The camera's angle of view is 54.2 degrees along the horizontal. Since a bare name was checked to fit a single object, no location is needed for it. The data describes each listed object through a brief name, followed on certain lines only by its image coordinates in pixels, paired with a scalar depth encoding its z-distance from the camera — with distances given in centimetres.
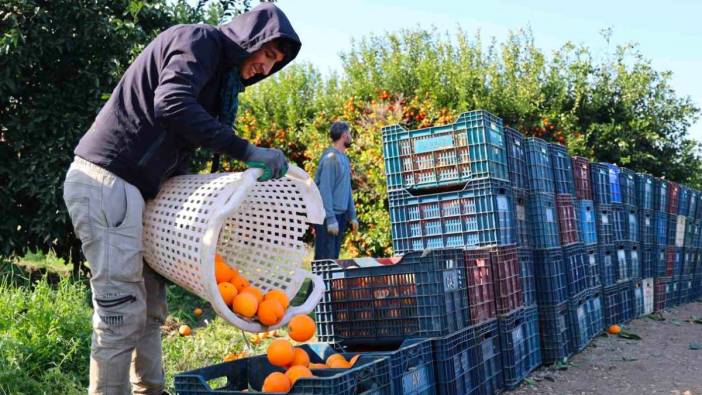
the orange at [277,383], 271
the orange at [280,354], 297
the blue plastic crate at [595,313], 612
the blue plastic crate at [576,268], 557
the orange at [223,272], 303
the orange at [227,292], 283
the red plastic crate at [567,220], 564
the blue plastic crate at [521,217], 479
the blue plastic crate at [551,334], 506
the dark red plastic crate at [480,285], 399
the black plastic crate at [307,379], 248
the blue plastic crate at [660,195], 914
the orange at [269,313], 282
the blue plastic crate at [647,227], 844
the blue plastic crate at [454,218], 434
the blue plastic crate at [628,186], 780
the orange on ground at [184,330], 543
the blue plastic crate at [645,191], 845
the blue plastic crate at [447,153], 437
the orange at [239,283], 302
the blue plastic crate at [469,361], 346
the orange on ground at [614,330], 647
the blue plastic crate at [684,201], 1025
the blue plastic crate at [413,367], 301
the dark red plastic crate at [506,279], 432
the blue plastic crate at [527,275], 488
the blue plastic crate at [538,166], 525
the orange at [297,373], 279
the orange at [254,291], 291
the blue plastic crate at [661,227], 903
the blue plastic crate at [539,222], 518
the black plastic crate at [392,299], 354
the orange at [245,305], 278
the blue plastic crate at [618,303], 679
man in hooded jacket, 273
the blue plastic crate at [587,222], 632
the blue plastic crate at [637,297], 772
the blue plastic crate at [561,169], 572
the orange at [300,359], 302
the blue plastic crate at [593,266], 623
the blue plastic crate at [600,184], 684
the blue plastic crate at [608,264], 675
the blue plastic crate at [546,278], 516
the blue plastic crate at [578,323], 549
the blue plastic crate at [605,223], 681
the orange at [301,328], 306
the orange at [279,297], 297
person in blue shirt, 656
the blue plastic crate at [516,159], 485
